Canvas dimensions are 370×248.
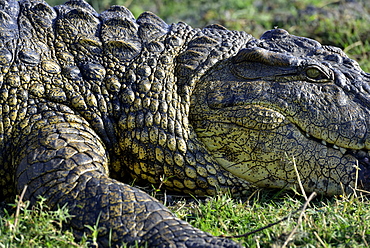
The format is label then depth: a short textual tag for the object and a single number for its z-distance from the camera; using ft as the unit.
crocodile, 21.30
